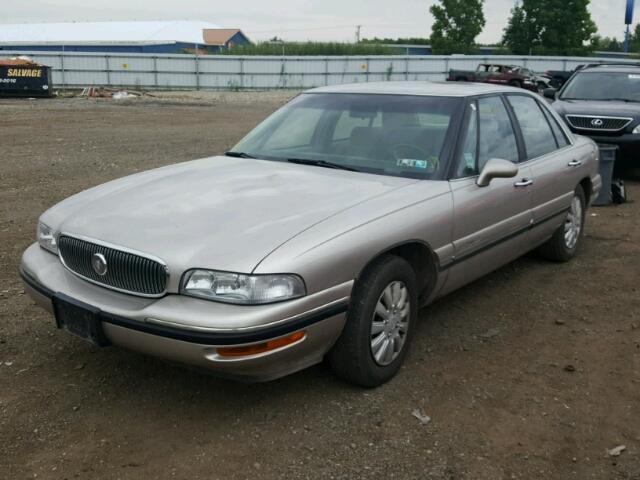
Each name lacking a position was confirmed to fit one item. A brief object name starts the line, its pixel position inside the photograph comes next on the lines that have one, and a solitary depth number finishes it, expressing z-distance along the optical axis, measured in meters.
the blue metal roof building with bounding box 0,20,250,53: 59.19
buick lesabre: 2.91
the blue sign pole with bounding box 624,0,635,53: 38.47
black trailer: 25.25
